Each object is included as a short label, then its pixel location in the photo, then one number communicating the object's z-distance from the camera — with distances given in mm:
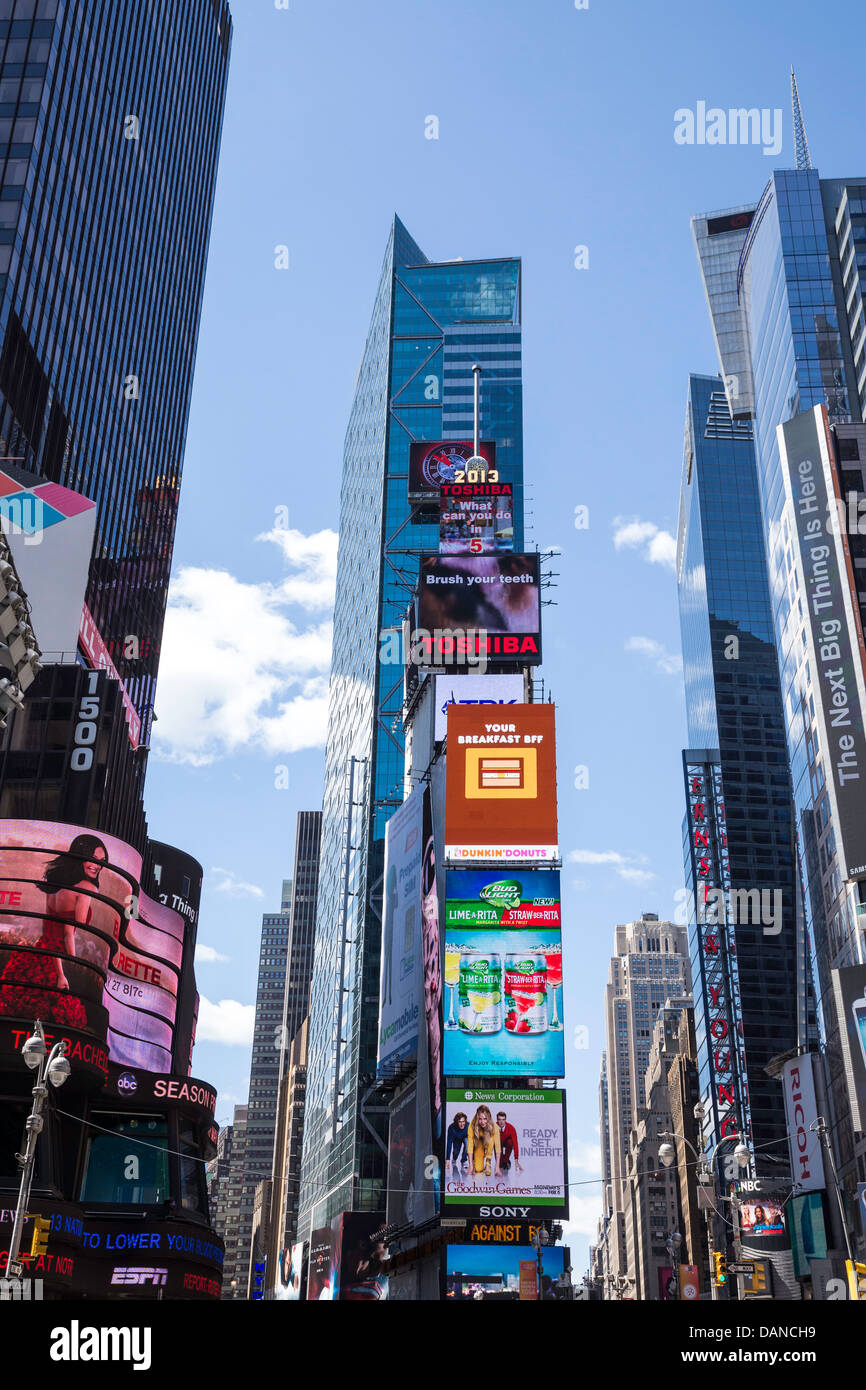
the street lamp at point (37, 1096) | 25656
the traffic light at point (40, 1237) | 23656
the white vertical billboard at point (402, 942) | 80250
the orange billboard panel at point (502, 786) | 75750
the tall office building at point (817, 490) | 83188
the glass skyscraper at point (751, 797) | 151125
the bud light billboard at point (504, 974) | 70438
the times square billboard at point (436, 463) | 113438
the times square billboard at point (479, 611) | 90312
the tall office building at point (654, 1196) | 183625
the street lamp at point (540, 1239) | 67625
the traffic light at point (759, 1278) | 47969
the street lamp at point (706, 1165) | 41138
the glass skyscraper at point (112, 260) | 90062
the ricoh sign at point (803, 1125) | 83188
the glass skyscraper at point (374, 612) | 126562
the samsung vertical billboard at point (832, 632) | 80812
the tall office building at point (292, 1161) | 184875
